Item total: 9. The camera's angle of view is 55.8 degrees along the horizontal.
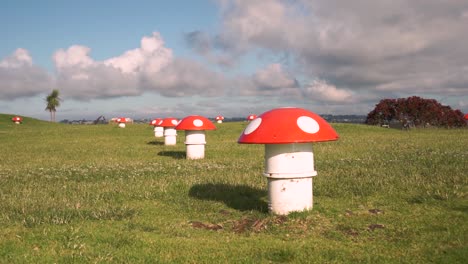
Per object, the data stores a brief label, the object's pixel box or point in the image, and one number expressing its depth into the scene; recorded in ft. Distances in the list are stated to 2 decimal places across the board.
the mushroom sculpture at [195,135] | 59.57
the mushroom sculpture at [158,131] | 116.67
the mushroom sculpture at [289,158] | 25.45
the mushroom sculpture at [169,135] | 88.12
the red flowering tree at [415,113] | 167.84
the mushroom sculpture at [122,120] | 171.79
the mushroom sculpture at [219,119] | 208.99
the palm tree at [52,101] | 319.47
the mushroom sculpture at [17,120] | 203.62
